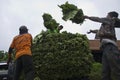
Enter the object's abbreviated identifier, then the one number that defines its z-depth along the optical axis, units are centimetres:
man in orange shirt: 483
